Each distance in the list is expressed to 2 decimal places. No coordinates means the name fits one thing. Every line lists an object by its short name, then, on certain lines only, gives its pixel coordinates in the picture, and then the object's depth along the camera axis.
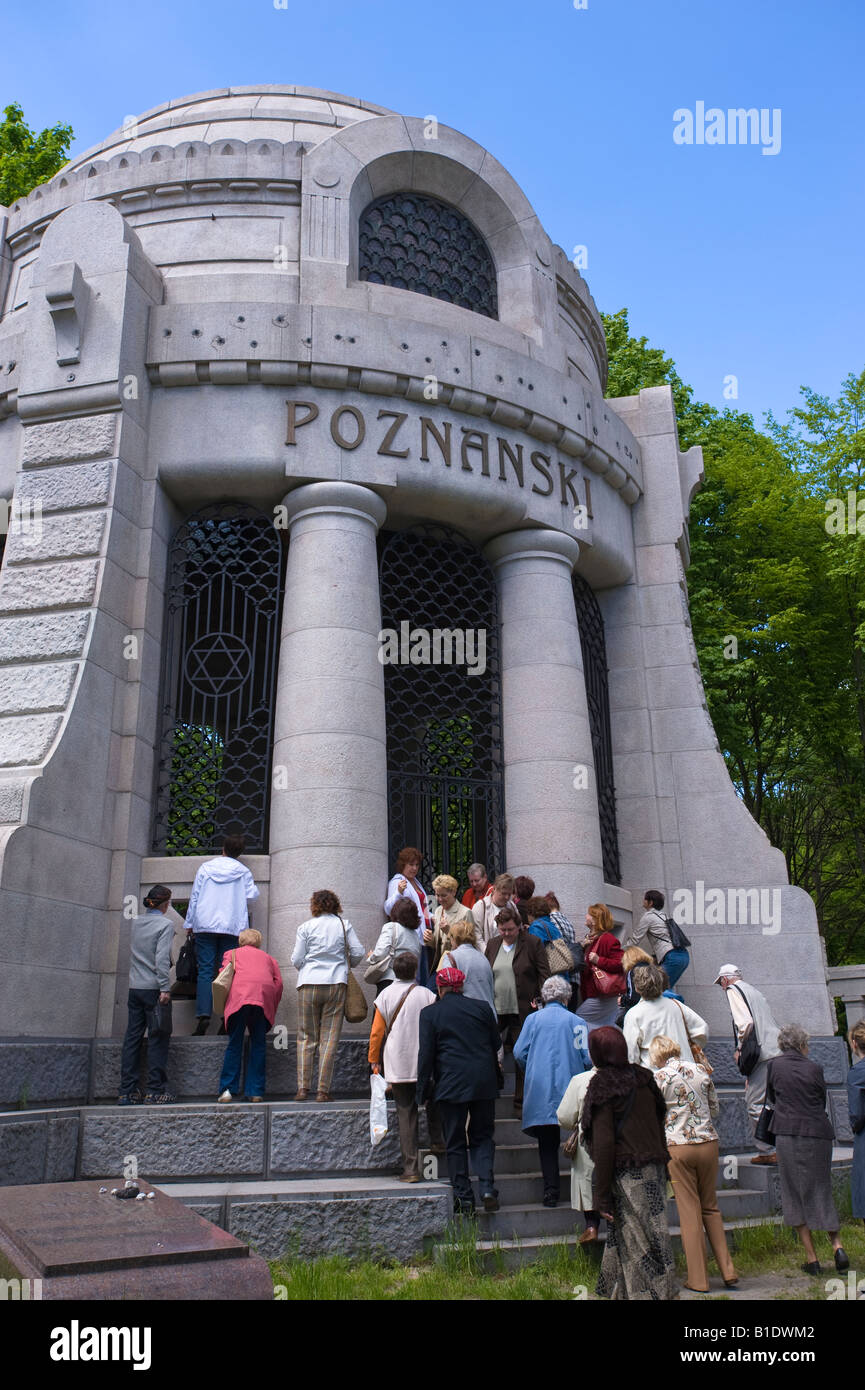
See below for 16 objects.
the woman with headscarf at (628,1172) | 5.84
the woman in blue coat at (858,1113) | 7.24
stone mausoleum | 9.89
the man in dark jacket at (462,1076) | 7.09
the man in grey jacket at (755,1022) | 9.05
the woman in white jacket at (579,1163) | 6.80
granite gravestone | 4.09
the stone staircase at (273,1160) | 6.66
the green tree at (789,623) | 21.33
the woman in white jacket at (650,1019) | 7.39
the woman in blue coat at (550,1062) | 7.30
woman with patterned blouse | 6.53
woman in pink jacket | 8.23
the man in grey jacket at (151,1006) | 8.29
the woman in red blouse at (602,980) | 8.82
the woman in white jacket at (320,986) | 8.32
